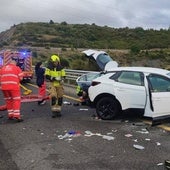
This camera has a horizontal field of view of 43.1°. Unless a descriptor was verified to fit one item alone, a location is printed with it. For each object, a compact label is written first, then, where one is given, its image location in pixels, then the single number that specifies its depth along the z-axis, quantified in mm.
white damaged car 5000
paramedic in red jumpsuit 5655
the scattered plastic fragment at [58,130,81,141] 4509
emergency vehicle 12711
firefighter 5969
